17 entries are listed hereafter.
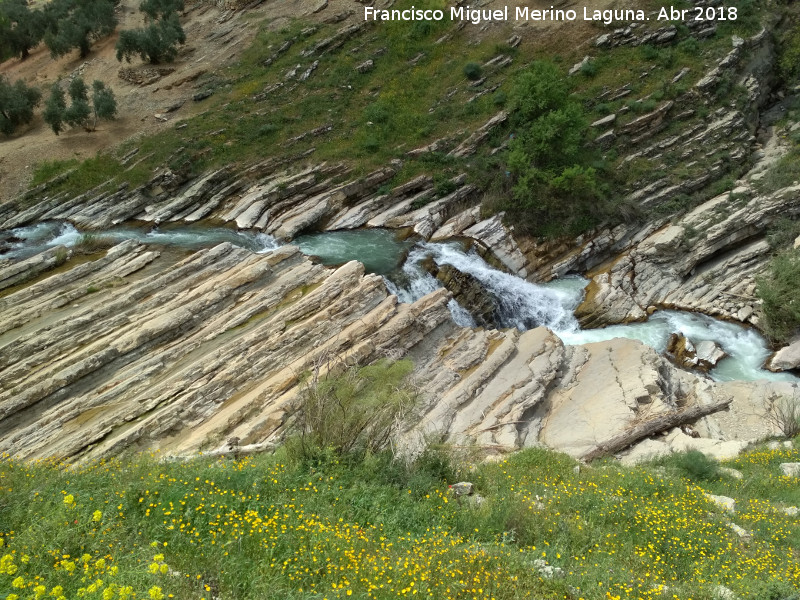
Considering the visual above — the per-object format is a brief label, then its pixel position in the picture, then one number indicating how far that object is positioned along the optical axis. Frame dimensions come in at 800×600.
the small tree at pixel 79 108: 30.22
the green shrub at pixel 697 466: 11.79
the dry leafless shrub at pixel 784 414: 14.63
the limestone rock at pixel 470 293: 22.22
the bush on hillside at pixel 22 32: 39.97
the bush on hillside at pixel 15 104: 31.12
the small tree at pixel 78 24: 37.75
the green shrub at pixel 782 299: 20.06
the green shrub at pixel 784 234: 23.53
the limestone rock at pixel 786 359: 19.61
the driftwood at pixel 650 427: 14.02
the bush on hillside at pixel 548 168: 26.75
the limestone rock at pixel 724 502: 9.98
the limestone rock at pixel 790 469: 11.73
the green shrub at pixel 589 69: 32.97
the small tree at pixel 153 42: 35.53
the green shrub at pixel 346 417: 9.27
